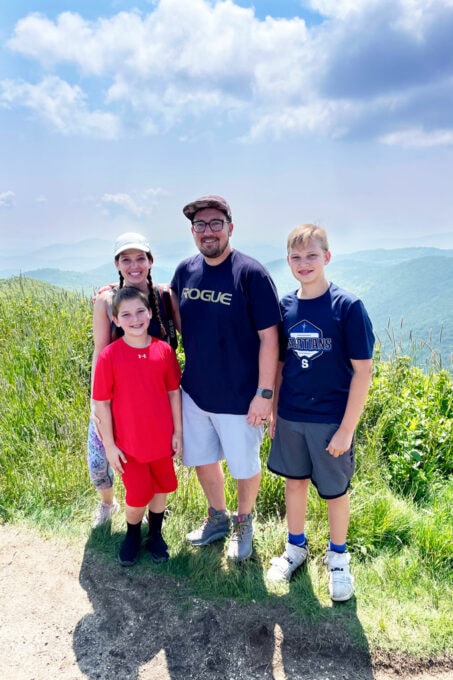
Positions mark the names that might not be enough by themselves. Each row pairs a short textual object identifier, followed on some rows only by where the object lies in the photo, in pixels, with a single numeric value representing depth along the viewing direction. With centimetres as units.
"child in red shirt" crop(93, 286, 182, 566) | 280
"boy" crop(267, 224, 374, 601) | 252
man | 277
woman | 290
